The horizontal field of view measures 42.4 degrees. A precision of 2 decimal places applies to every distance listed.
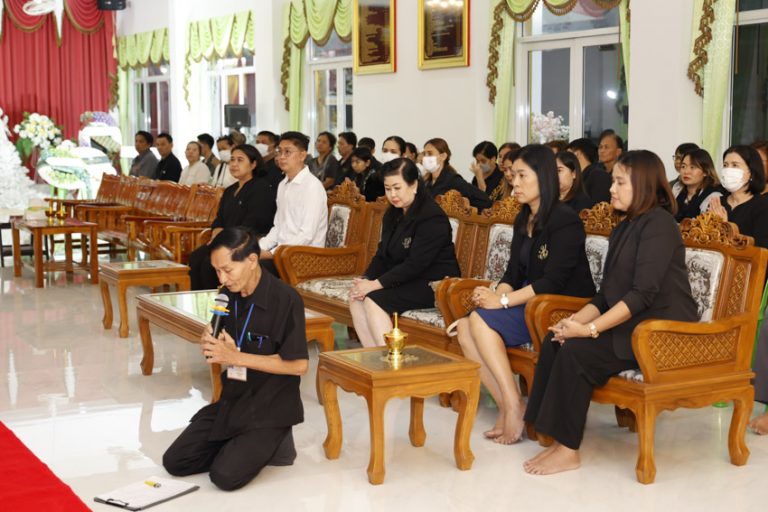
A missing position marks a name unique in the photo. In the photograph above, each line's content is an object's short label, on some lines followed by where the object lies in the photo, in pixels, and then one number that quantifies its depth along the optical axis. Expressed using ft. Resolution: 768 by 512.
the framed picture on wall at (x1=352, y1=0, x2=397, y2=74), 35.53
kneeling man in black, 12.36
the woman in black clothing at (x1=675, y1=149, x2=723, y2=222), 19.33
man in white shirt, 21.70
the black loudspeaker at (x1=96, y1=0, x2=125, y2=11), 58.90
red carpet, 8.21
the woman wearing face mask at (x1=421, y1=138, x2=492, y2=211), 24.90
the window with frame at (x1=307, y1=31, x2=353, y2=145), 43.62
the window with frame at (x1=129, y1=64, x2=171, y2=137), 60.39
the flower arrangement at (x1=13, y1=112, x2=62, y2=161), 55.36
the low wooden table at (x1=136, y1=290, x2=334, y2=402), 16.60
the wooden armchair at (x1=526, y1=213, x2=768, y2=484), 12.85
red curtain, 58.34
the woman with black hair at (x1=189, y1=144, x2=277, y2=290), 23.30
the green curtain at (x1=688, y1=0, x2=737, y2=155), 24.21
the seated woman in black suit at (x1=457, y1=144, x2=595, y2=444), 14.85
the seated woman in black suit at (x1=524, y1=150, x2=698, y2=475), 13.21
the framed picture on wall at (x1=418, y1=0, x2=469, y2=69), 32.35
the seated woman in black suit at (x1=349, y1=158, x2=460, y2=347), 17.34
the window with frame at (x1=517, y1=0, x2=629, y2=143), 29.53
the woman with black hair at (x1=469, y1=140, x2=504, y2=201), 28.53
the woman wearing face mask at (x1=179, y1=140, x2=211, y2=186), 38.65
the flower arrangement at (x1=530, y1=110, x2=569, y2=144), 30.50
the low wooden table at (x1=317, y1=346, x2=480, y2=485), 12.64
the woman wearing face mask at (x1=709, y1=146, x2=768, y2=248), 16.58
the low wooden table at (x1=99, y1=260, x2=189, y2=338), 21.57
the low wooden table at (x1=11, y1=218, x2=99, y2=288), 29.27
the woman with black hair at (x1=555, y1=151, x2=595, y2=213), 17.35
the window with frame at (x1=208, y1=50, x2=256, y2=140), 49.62
